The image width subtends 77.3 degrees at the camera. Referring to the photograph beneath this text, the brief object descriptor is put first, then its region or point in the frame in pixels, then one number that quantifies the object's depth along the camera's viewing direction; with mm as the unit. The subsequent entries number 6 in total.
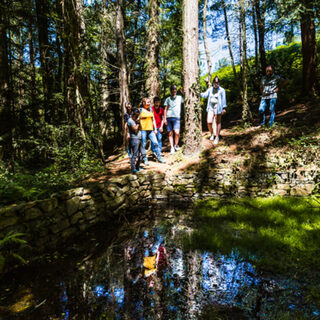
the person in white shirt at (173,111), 6785
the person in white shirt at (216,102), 6602
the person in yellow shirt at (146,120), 6348
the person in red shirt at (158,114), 7074
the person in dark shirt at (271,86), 6285
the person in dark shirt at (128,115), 6022
